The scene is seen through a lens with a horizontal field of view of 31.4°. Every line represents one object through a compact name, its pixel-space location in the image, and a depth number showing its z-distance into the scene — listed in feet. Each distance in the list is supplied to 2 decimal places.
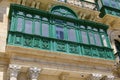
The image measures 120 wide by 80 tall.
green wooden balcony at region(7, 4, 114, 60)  34.45
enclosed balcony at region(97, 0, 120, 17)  52.61
